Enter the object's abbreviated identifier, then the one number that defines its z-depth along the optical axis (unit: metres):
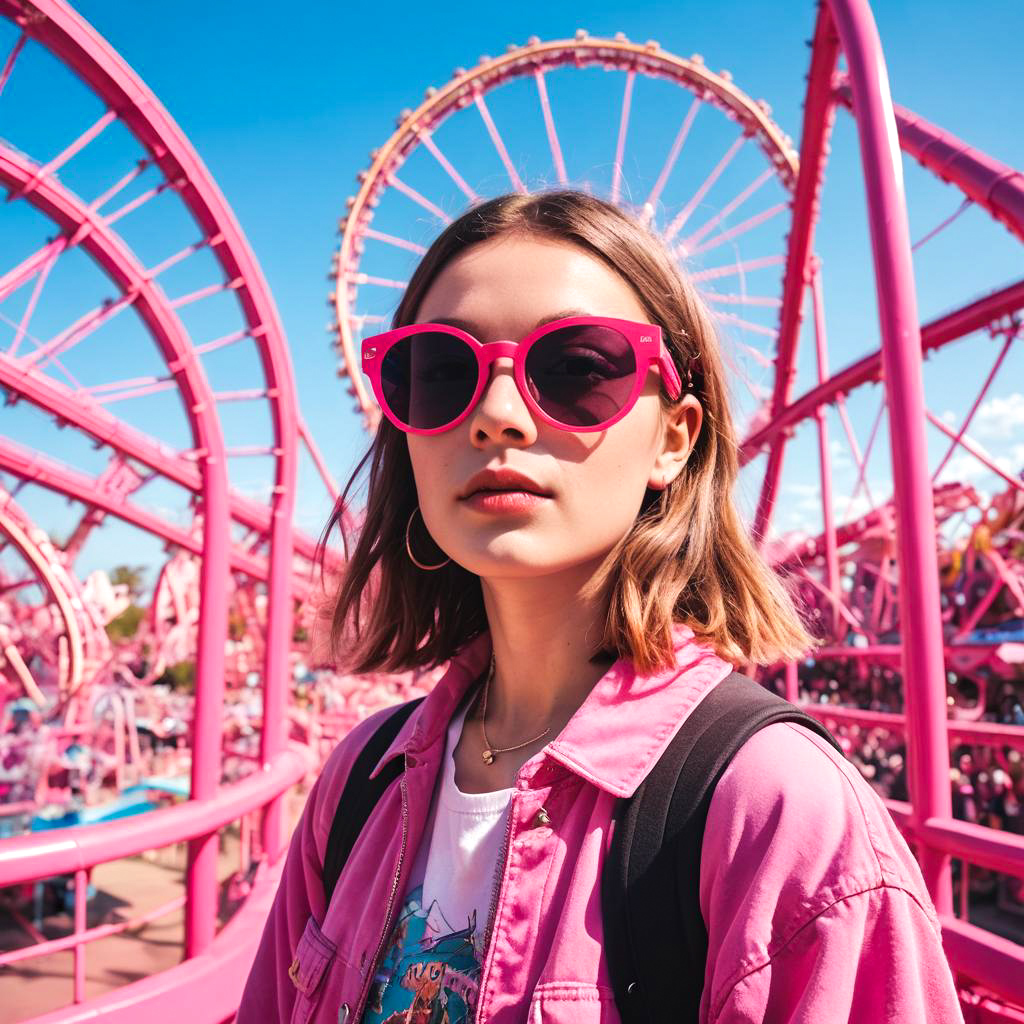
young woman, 0.64
